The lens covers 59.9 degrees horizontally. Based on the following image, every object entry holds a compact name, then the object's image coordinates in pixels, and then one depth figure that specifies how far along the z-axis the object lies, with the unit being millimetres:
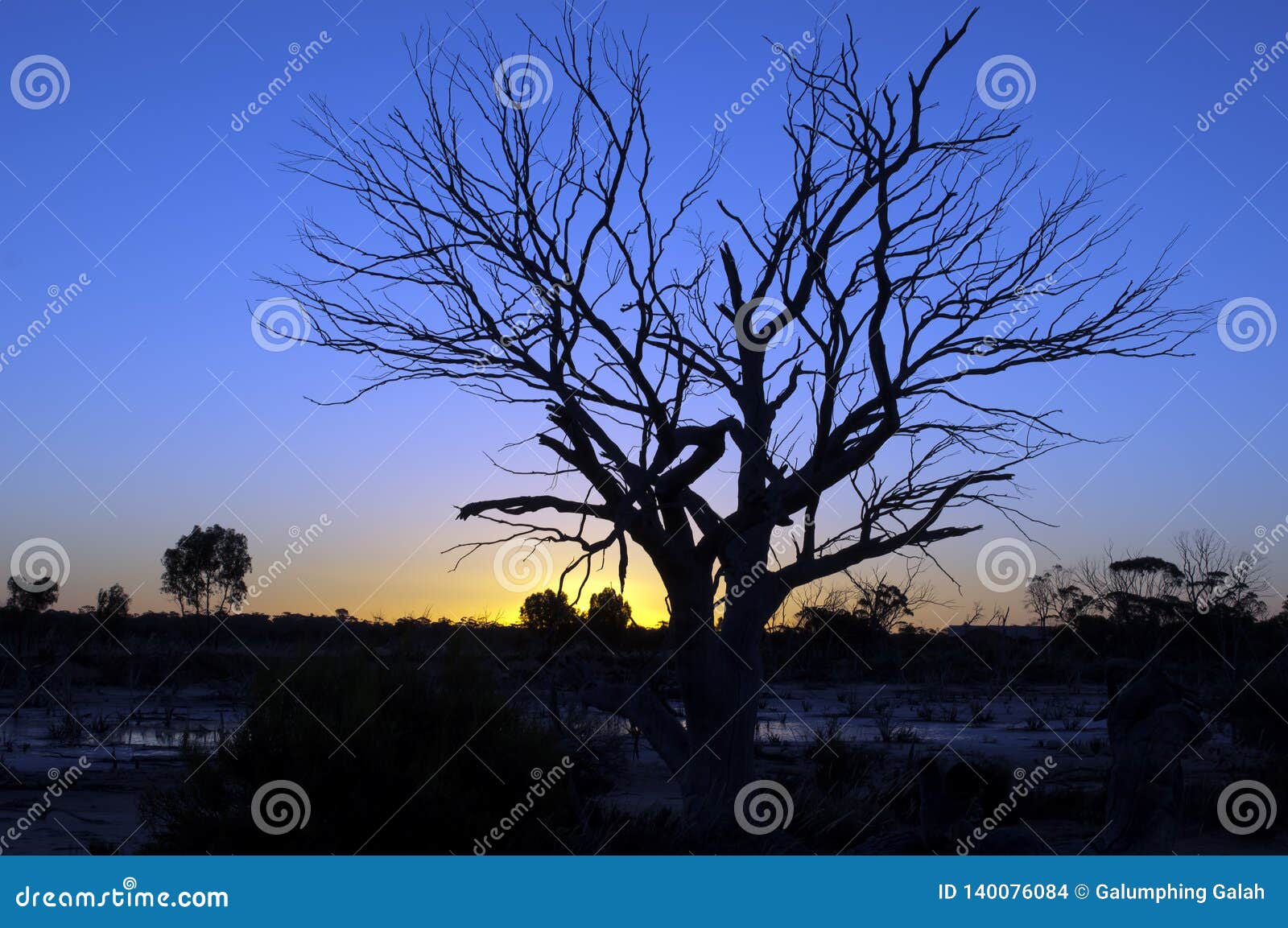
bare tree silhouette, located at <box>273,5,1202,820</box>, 9289
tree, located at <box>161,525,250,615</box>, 42312
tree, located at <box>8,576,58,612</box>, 45200
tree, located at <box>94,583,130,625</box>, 43438
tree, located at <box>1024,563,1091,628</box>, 36250
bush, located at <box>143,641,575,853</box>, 7250
